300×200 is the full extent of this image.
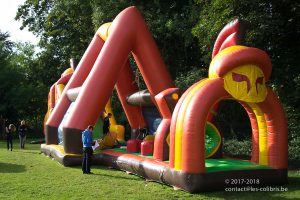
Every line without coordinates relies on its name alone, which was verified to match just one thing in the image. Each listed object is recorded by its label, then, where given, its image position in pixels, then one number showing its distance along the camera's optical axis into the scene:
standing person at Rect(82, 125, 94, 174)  10.30
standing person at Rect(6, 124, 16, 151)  17.56
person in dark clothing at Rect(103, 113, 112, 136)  13.59
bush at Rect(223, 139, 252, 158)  14.06
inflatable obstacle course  7.88
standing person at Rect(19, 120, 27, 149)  18.00
